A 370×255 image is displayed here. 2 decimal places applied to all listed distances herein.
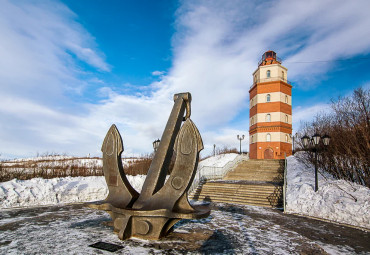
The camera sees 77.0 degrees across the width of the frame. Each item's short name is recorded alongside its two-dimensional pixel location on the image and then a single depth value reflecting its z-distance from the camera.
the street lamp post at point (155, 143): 12.89
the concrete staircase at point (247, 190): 11.17
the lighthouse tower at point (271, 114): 25.59
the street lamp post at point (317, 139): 9.88
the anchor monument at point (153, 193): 4.90
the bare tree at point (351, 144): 10.40
